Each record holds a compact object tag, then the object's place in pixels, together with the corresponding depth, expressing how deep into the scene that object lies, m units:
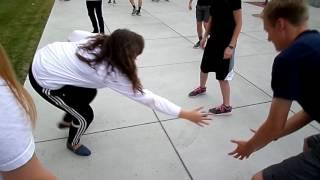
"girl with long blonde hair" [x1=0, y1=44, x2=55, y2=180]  0.90
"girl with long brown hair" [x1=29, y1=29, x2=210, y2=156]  2.36
